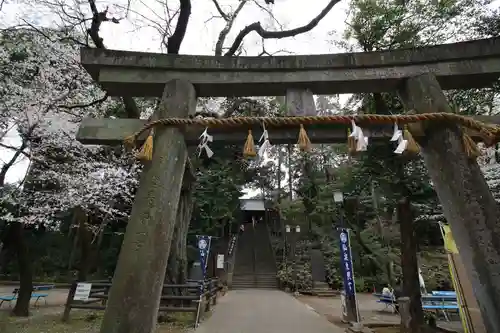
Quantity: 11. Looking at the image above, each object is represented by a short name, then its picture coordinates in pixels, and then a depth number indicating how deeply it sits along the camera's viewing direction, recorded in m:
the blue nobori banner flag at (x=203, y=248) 11.35
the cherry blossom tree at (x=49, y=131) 8.73
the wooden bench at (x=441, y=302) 9.24
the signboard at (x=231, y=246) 22.04
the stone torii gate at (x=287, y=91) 3.04
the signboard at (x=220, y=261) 18.00
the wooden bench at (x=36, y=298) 9.77
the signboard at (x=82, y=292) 7.29
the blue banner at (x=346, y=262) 8.18
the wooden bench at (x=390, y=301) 10.20
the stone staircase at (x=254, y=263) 20.30
